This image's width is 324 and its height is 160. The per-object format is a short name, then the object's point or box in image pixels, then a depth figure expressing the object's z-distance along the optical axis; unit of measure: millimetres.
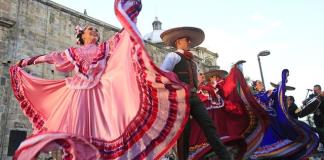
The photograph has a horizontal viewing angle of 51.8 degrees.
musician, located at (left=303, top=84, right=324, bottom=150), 5984
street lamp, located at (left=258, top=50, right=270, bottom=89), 13242
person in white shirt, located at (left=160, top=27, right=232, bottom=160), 3250
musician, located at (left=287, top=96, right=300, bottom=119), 6352
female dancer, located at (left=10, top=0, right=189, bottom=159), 2852
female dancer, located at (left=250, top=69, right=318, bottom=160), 5078
